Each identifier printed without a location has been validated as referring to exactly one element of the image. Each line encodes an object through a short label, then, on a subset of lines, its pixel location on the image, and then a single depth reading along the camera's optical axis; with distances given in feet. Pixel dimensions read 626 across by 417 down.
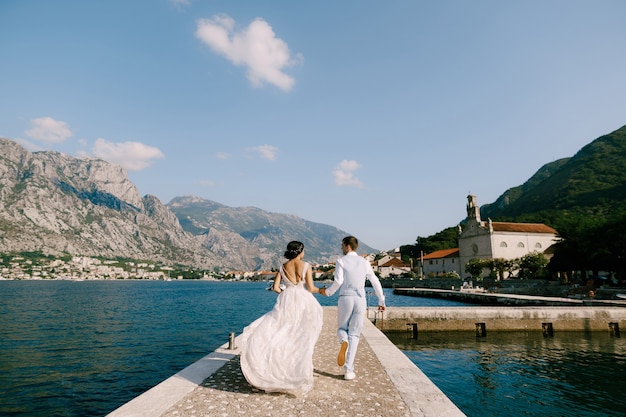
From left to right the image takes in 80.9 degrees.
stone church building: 286.25
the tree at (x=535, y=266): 224.74
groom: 26.99
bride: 23.22
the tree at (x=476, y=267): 260.60
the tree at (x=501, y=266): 242.58
